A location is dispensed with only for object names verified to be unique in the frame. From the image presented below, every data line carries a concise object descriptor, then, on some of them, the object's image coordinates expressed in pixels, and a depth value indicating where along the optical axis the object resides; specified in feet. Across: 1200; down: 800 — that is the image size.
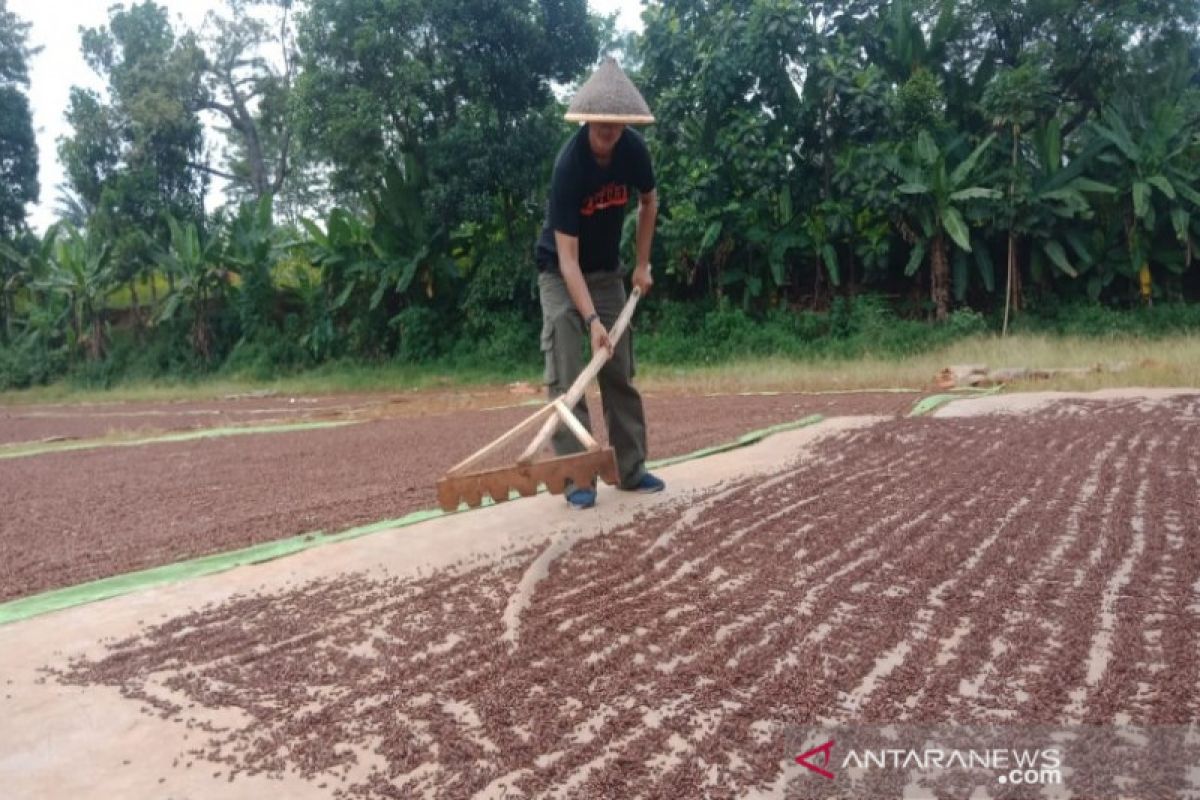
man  11.22
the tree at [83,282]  58.18
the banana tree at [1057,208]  38.63
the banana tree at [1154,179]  38.11
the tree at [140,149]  57.06
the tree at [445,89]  43.88
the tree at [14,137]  68.54
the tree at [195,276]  54.54
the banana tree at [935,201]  38.04
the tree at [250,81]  64.44
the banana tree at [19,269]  60.39
